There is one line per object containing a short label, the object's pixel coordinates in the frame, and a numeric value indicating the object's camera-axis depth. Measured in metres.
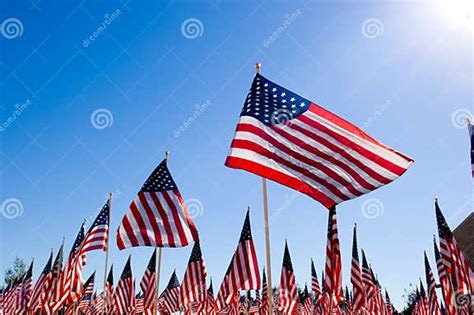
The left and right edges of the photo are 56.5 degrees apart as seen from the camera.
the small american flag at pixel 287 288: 23.81
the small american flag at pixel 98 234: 17.36
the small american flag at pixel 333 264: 12.87
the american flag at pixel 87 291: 37.29
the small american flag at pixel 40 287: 30.56
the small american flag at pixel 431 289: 27.39
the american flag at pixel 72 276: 18.91
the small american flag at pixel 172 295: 34.88
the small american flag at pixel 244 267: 17.61
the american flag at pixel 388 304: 41.21
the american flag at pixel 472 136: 11.68
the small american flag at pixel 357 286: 22.66
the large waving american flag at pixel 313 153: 7.58
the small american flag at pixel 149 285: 26.52
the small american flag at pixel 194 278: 23.03
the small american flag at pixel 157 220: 11.23
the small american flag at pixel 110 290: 39.12
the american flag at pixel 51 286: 23.20
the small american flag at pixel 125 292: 30.81
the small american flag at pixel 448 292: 18.95
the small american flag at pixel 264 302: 33.06
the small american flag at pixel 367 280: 27.73
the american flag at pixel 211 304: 39.53
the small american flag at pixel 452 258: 17.19
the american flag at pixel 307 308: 42.81
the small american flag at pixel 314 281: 35.03
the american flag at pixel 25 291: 35.16
